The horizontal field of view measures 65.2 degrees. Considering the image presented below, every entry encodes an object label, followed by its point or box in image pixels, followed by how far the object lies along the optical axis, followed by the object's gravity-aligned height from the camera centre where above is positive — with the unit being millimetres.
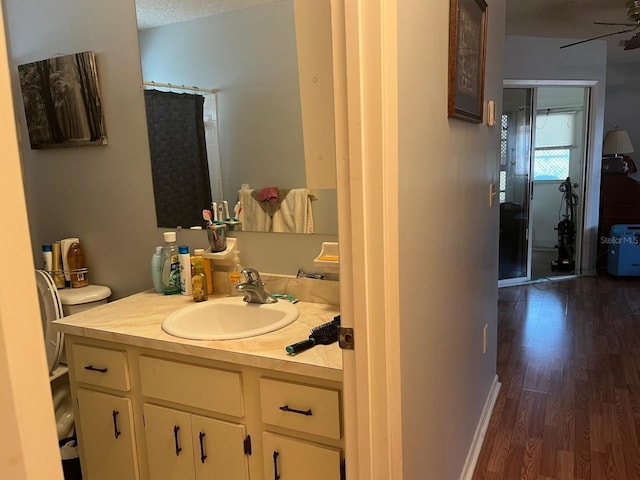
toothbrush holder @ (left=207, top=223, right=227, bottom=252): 2010 -251
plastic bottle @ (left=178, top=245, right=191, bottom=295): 2004 -366
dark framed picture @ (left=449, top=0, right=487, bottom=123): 1464 +343
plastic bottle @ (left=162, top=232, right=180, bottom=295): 2059 -380
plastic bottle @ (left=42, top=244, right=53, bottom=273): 2283 -341
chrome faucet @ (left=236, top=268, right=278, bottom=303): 1820 -415
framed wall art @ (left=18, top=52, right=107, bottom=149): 2158 +353
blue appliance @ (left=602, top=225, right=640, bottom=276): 5094 -937
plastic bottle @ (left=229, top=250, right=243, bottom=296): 1983 -396
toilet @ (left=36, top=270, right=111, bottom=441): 2080 -565
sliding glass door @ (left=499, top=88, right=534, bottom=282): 4922 -204
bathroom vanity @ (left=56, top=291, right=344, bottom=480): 1393 -690
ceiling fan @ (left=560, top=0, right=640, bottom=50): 3436 +984
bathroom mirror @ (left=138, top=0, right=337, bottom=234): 1849 +332
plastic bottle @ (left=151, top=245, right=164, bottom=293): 2078 -379
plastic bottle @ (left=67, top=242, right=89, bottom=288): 2285 -389
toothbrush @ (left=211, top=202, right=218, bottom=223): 2064 -144
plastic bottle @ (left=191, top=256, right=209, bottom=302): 1944 -418
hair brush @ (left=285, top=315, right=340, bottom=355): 1402 -485
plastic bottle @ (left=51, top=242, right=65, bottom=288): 2289 -378
